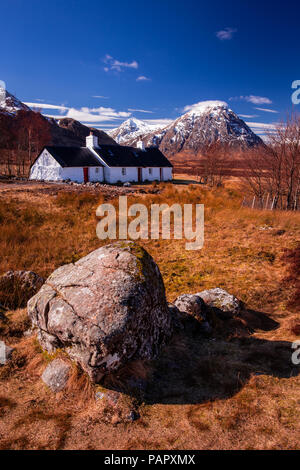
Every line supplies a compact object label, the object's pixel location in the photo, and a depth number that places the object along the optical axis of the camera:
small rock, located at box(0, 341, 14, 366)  4.86
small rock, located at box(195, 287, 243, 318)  6.80
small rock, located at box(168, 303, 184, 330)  5.96
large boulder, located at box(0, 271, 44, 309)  7.24
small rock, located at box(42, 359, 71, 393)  4.23
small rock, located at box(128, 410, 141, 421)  3.67
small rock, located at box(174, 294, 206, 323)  6.30
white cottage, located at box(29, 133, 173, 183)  32.72
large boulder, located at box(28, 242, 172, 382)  4.04
